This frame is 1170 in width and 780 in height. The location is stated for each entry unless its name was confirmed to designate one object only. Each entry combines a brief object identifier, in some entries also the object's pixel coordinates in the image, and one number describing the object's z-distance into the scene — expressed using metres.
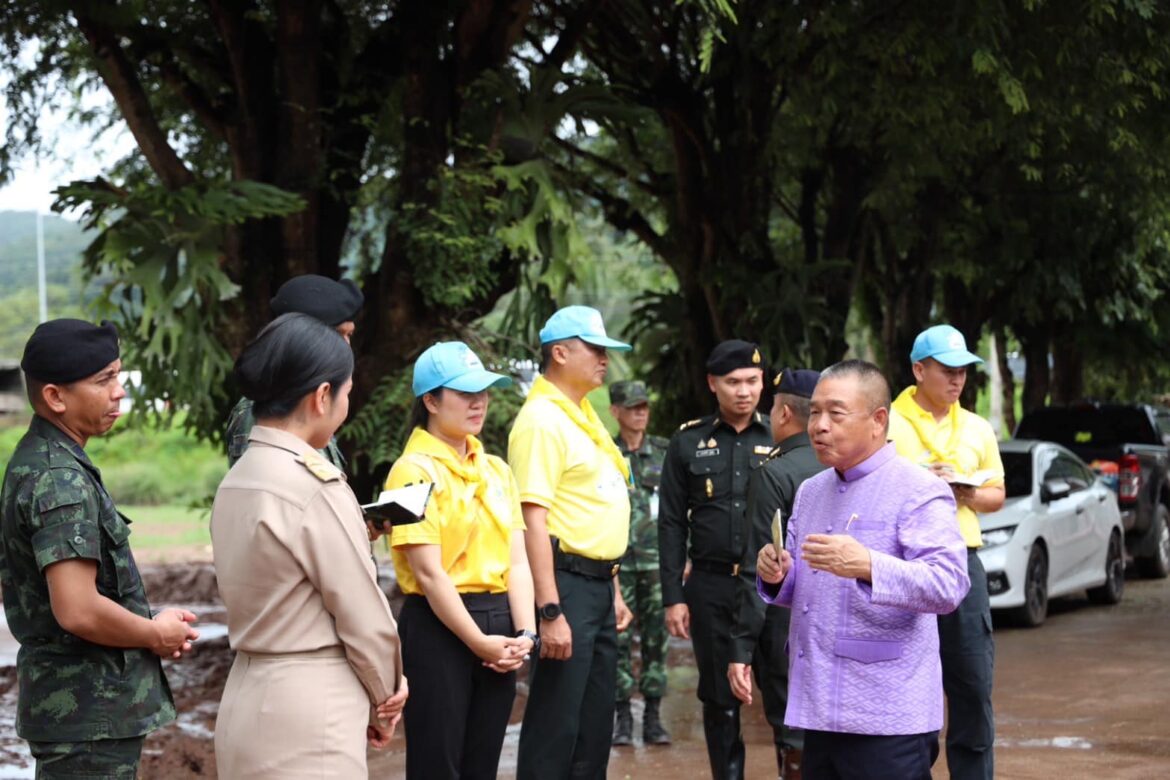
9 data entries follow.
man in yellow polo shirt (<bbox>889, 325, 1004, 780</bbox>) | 6.10
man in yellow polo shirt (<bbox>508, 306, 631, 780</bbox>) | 5.72
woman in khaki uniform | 3.55
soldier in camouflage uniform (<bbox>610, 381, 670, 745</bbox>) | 8.91
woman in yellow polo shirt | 5.02
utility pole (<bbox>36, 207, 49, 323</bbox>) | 53.28
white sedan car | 12.74
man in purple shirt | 4.23
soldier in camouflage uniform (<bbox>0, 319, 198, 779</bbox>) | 3.98
